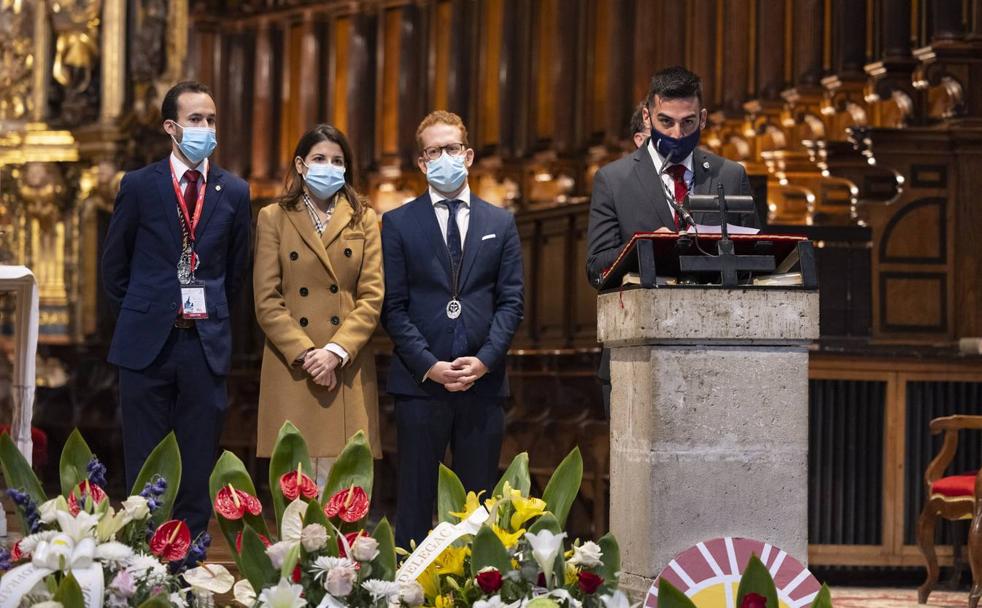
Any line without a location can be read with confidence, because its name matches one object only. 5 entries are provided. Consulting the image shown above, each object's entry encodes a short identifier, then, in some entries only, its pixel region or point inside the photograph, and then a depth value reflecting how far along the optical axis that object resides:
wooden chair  13.93
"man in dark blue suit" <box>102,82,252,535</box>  10.45
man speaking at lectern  9.47
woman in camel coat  10.59
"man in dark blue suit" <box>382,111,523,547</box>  10.37
